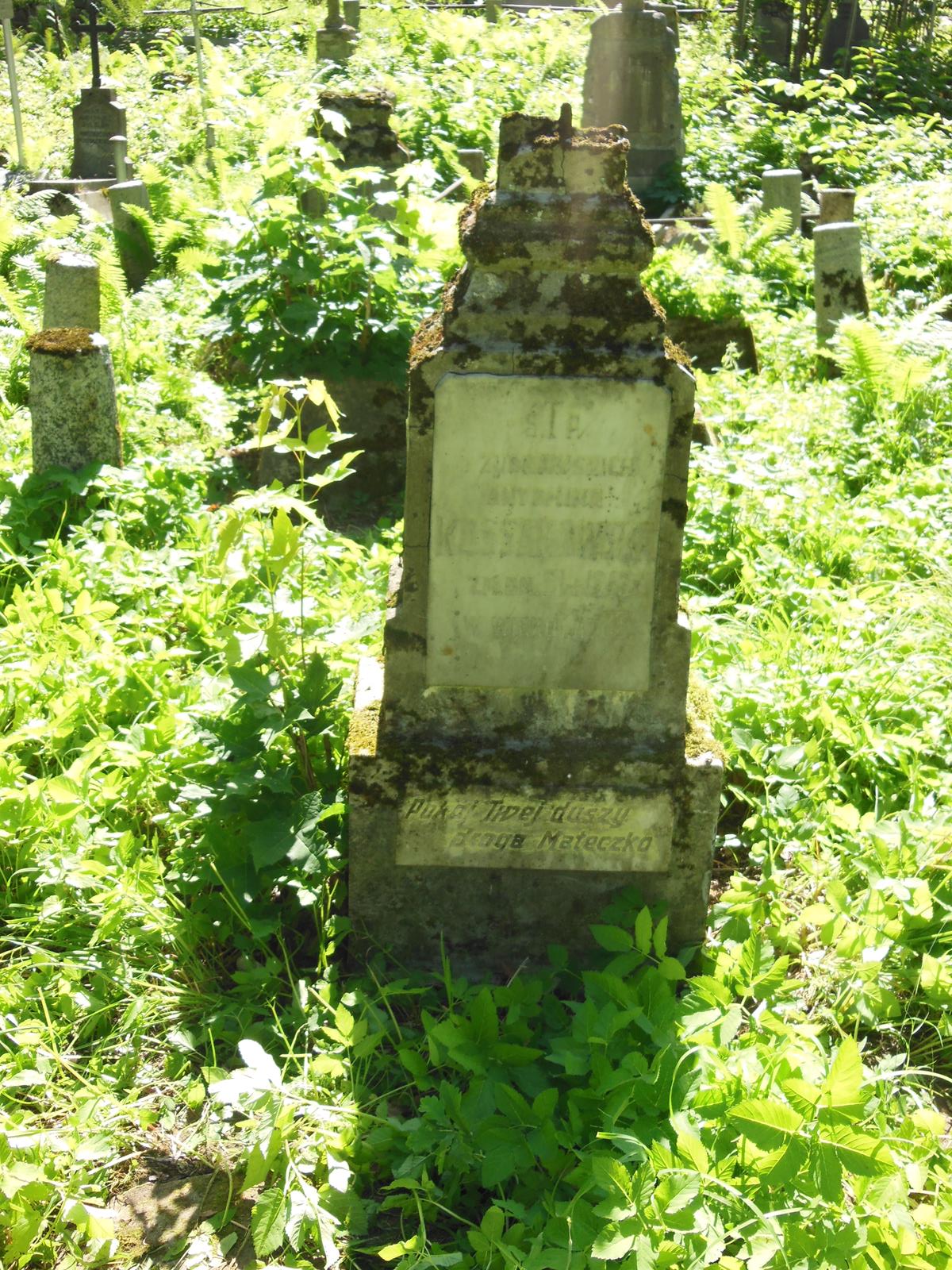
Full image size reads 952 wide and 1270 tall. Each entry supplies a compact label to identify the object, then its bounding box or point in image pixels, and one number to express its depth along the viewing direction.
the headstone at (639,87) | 12.41
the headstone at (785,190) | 10.50
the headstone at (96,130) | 13.85
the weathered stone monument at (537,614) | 2.97
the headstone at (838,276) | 8.05
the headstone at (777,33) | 18.80
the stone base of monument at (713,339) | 7.95
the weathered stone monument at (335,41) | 16.31
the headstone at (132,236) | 9.45
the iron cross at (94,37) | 13.68
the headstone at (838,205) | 9.51
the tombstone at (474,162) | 11.16
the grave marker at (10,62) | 12.12
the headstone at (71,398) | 5.53
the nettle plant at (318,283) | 6.26
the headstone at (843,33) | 18.28
